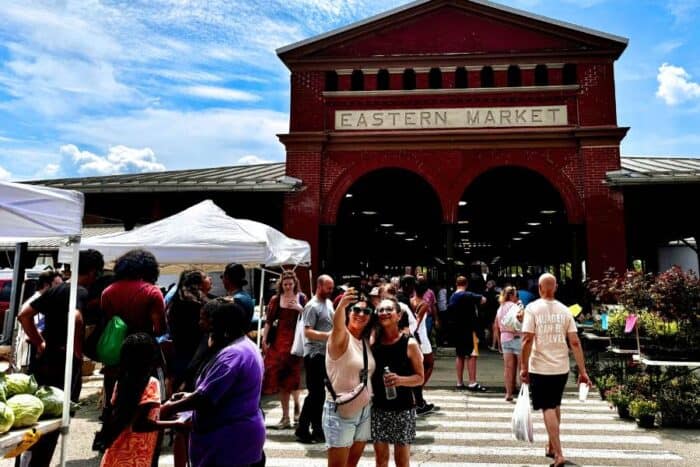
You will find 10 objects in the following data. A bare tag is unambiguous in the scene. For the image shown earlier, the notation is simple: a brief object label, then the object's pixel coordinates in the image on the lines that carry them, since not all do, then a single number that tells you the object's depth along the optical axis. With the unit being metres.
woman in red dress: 6.64
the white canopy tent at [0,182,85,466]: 3.31
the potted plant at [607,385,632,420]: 7.20
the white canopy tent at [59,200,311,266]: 7.43
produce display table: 2.96
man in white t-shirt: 5.27
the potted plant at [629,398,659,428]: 6.80
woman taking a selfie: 3.77
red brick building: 14.42
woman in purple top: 3.04
